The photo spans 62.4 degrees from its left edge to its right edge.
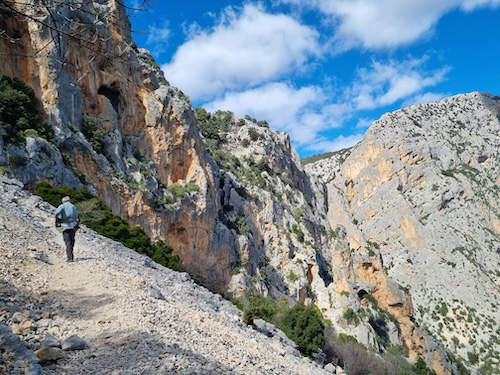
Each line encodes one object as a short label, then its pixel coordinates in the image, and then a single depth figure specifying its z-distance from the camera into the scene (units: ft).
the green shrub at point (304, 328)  60.18
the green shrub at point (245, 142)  173.52
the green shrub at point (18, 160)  59.06
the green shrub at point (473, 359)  161.79
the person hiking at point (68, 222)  29.96
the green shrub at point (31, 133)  65.17
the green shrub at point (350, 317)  123.62
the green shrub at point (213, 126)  162.91
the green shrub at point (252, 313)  35.14
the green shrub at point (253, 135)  175.73
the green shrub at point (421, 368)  112.27
